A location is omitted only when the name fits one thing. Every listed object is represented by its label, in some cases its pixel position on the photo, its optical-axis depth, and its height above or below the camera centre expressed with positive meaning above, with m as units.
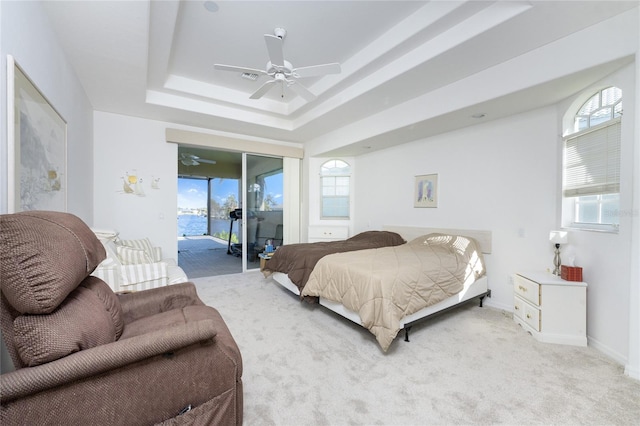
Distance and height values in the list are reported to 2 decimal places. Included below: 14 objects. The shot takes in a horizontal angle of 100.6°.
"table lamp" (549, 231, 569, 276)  2.62 -0.28
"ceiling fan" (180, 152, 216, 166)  7.00 +1.41
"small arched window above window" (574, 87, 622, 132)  2.31 +0.97
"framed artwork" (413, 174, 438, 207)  4.05 +0.32
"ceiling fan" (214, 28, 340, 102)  2.43 +1.41
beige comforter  2.29 -0.67
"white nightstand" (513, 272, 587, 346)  2.41 -0.91
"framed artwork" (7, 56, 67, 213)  1.33 +0.37
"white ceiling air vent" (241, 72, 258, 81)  2.79 +1.42
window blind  2.29 +0.48
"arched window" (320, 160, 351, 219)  5.60 +0.46
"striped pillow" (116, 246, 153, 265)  2.89 -0.52
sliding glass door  5.33 +0.11
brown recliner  0.90 -0.56
